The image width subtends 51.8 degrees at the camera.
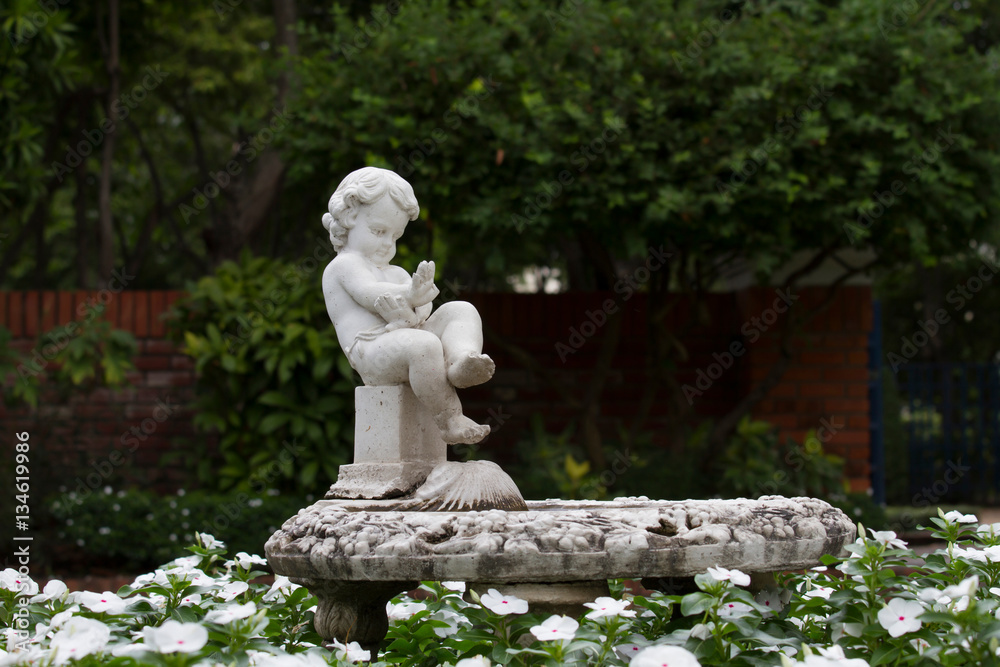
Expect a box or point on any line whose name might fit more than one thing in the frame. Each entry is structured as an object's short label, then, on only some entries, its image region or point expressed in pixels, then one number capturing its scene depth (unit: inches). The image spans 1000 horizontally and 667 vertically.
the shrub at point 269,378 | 250.5
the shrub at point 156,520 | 239.3
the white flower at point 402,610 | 117.3
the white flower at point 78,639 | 84.6
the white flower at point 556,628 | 88.8
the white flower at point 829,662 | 77.5
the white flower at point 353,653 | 95.5
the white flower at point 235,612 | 87.9
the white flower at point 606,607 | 89.4
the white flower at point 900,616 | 89.3
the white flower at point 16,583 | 117.8
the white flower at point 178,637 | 78.8
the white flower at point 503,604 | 92.3
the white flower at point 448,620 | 106.3
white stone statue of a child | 118.7
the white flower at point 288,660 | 82.4
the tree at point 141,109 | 269.0
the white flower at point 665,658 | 80.0
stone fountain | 98.9
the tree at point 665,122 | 235.0
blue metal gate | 415.5
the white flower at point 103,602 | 107.0
